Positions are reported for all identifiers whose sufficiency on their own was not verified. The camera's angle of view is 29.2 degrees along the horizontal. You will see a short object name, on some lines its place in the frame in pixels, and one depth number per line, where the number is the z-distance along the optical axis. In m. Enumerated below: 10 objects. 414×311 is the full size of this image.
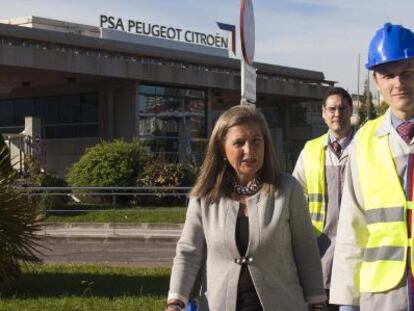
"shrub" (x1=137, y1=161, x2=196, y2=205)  25.45
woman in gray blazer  3.55
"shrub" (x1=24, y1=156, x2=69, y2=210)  25.28
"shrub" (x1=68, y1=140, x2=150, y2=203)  25.81
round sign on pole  8.63
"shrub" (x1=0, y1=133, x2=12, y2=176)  9.45
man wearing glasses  5.46
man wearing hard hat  3.11
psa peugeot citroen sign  41.47
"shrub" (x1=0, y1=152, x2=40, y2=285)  8.73
